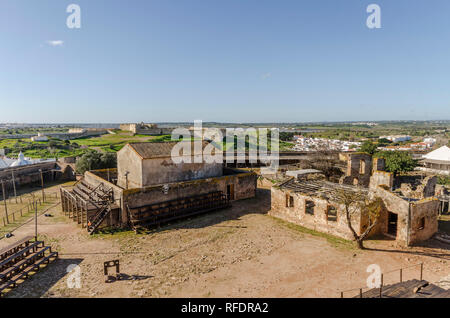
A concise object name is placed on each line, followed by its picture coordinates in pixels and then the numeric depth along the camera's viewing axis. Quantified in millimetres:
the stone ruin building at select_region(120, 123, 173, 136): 110125
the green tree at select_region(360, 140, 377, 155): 47312
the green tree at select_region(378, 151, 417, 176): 31891
